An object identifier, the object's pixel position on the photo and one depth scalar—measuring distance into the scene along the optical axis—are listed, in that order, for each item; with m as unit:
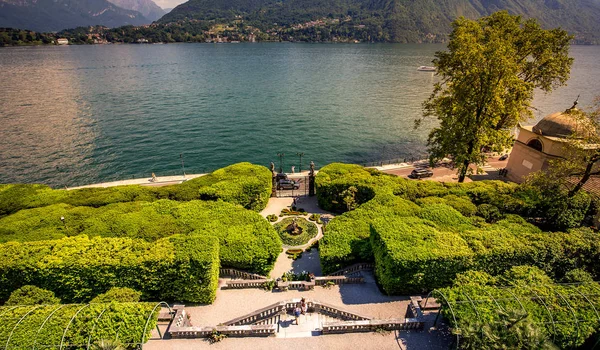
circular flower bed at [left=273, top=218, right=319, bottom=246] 31.22
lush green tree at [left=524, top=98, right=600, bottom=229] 27.66
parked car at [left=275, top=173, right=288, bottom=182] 46.21
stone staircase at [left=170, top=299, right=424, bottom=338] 18.94
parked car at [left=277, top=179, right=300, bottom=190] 43.81
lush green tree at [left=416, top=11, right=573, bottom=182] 33.84
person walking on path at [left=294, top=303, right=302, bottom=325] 20.38
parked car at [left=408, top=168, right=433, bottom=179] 48.34
